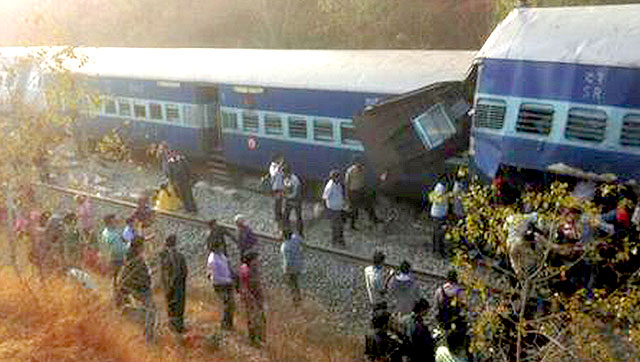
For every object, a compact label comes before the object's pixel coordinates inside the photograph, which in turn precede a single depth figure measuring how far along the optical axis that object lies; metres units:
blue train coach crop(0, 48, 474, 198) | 17.14
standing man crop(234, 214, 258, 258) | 12.32
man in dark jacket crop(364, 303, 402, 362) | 9.00
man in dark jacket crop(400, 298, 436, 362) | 9.01
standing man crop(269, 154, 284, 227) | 16.16
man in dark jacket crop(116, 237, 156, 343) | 10.92
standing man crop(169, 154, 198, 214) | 17.16
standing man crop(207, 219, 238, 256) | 12.21
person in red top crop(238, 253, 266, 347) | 11.00
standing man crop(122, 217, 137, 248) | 12.29
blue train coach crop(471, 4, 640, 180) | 12.58
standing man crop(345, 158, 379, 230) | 15.58
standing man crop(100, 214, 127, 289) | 12.24
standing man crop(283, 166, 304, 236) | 15.66
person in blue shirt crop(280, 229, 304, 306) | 12.26
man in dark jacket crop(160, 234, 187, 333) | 10.92
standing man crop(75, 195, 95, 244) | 14.57
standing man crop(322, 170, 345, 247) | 14.95
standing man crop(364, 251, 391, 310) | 10.75
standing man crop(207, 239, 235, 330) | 11.26
